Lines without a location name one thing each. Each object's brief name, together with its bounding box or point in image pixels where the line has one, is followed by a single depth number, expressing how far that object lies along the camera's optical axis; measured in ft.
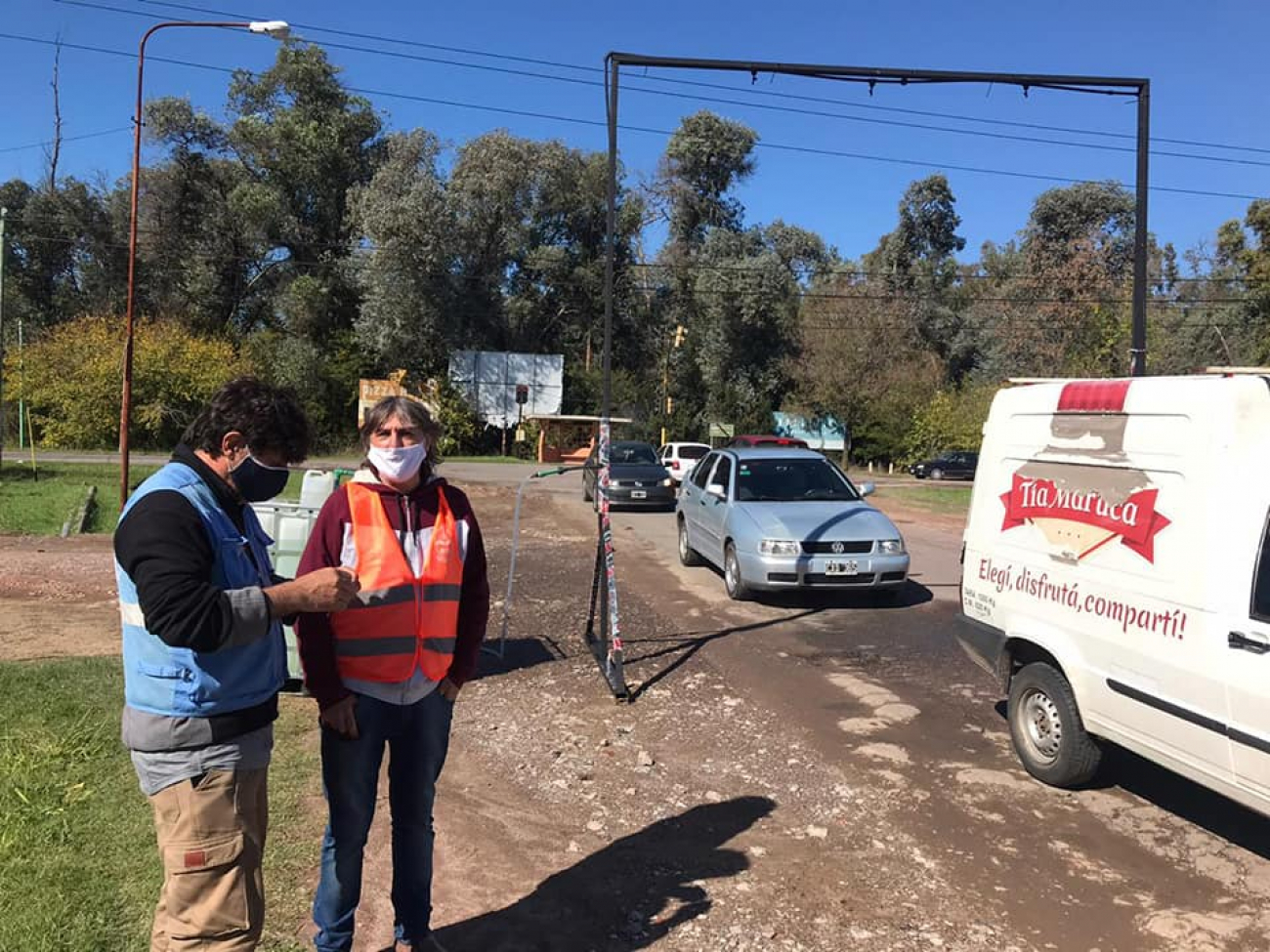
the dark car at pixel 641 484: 69.31
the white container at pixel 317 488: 20.58
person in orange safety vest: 9.57
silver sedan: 30.58
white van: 12.25
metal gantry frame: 22.25
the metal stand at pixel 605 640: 21.35
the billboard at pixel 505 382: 155.84
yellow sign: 143.02
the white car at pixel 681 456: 83.35
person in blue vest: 7.53
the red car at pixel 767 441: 73.45
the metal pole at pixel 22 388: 127.85
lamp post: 49.75
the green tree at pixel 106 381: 128.06
